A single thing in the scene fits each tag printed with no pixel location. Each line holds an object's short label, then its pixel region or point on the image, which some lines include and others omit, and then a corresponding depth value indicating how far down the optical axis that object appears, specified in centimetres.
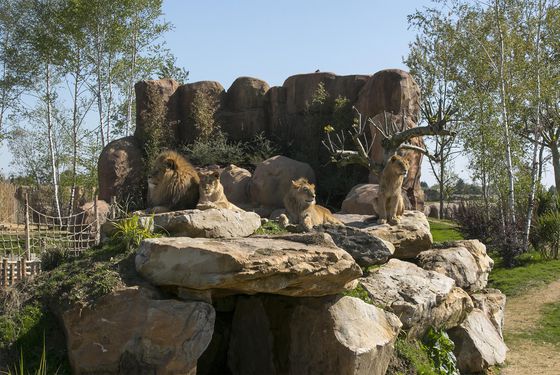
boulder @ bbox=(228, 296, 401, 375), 839
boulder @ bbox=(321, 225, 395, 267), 977
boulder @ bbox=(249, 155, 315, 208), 1869
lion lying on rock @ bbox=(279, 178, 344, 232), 1048
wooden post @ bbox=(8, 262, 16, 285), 1059
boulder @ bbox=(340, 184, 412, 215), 1680
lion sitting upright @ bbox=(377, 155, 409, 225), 1130
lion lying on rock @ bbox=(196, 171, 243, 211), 995
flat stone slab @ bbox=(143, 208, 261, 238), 865
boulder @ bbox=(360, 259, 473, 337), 995
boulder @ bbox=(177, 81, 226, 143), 2302
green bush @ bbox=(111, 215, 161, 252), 837
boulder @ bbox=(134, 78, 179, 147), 2212
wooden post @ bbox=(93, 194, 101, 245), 1399
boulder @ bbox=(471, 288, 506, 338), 1252
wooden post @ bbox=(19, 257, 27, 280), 1052
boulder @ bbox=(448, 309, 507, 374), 1116
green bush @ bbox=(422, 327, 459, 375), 1022
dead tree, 1431
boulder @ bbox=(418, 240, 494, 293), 1213
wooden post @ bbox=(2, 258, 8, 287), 1045
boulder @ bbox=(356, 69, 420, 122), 1988
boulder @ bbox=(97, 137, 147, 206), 2088
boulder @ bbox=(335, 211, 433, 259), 1120
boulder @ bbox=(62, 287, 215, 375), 712
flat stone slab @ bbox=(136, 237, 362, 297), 721
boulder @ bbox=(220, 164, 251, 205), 1931
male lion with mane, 1012
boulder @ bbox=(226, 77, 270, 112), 2311
